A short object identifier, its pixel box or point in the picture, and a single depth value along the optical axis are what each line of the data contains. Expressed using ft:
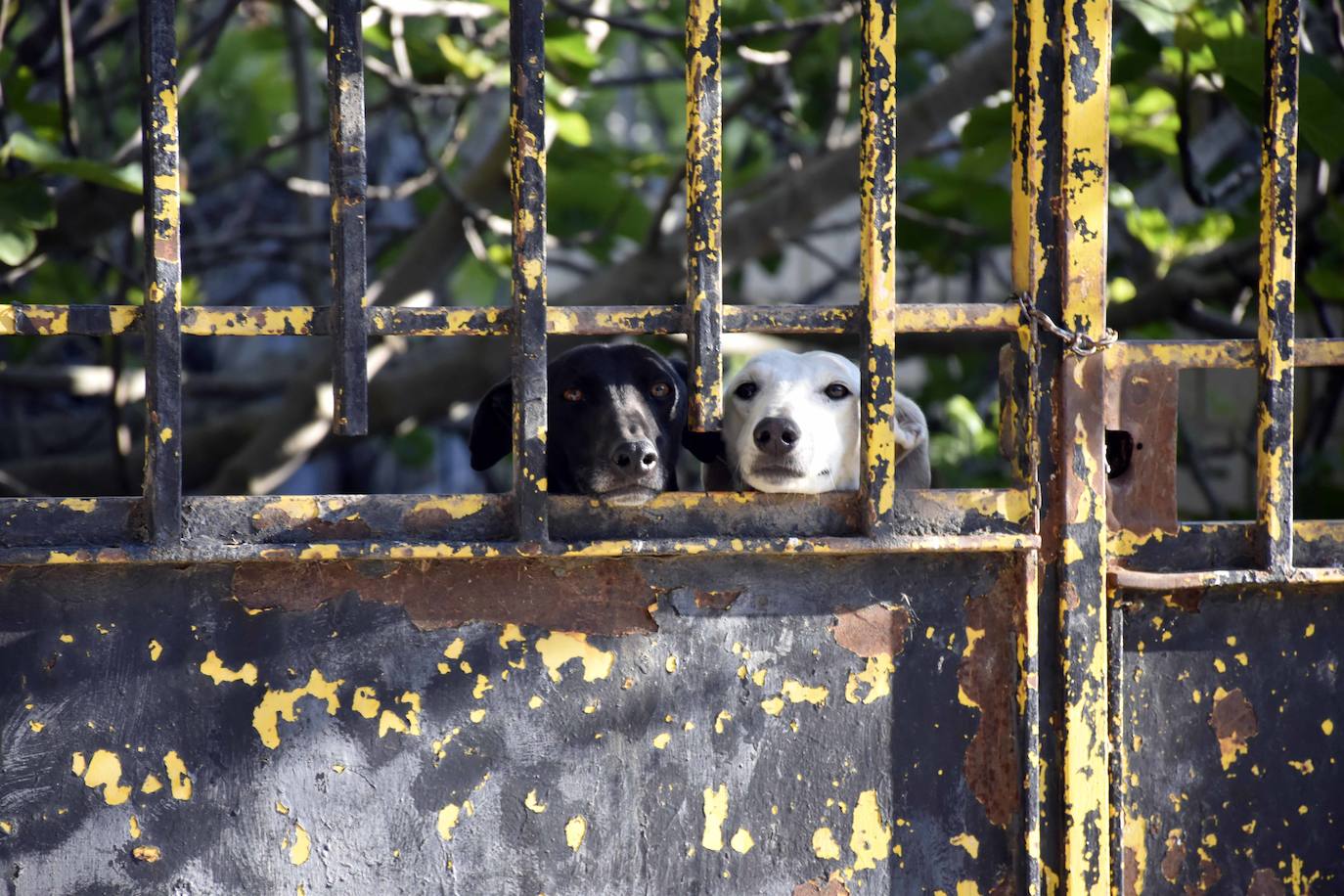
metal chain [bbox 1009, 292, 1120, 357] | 14.93
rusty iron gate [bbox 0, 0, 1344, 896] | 14.15
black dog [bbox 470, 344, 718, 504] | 19.21
